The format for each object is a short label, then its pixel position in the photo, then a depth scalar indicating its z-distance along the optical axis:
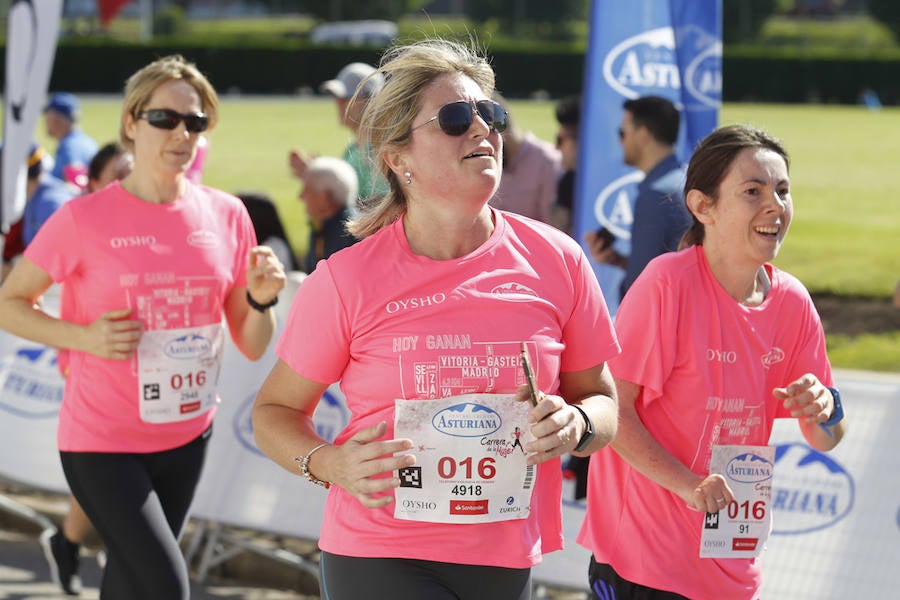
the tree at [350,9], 138.36
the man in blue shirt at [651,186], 9.75
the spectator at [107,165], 11.41
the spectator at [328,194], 11.53
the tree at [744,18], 130.11
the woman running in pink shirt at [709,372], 5.68
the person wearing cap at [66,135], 19.80
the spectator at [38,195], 14.52
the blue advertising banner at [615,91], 11.20
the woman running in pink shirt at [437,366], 4.66
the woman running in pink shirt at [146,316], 7.26
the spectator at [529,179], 15.43
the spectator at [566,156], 14.45
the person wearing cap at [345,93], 10.35
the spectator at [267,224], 11.46
